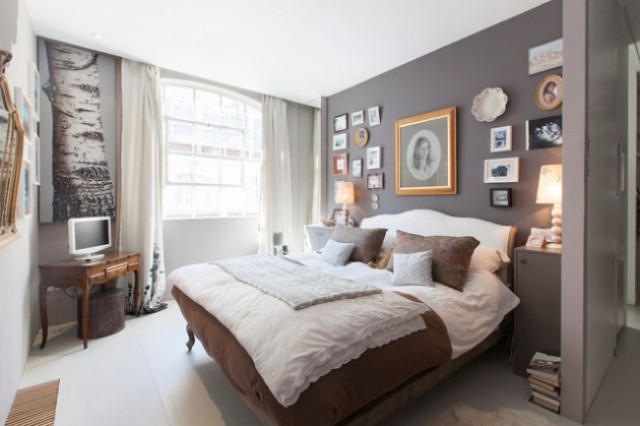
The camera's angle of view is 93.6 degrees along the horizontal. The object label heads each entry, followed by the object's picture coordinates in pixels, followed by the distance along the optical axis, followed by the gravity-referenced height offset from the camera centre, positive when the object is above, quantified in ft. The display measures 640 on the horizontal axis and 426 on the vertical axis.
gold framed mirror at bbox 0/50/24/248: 4.63 +0.85
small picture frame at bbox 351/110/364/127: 13.11 +4.02
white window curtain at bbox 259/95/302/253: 14.67 +1.64
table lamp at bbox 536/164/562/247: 7.22 +0.36
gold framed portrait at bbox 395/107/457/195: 9.97 +1.95
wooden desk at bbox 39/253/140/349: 8.53 -1.98
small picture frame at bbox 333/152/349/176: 13.91 +2.07
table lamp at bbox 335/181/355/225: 13.15 +0.64
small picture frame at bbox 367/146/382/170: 12.39 +2.14
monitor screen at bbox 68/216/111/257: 8.89 -0.79
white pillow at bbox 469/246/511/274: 7.77 -1.35
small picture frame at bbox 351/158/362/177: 13.23 +1.83
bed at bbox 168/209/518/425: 4.06 -2.22
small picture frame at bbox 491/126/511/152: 8.66 +2.02
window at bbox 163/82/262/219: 12.80 +2.62
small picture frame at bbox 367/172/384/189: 12.34 +1.17
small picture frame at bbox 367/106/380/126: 12.42 +3.88
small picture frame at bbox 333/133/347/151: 13.92 +3.17
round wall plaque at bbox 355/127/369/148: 12.89 +3.12
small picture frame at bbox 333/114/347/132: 13.85 +4.03
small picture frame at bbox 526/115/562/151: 7.79 +2.00
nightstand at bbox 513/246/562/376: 6.64 -2.20
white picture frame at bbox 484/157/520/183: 8.52 +1.11
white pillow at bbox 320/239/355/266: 9.66 -1.47
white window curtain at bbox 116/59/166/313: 11.08 +1.28
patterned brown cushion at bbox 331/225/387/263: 9.74 -1.09
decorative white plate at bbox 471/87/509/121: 8.77 +3.12
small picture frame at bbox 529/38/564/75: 7.75 +4.01
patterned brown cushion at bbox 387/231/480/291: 7.28 -1.18
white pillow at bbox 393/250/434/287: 7.31 -1.53
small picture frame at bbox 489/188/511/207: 8.63 +0.32
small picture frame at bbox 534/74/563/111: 7.75 +3.03
